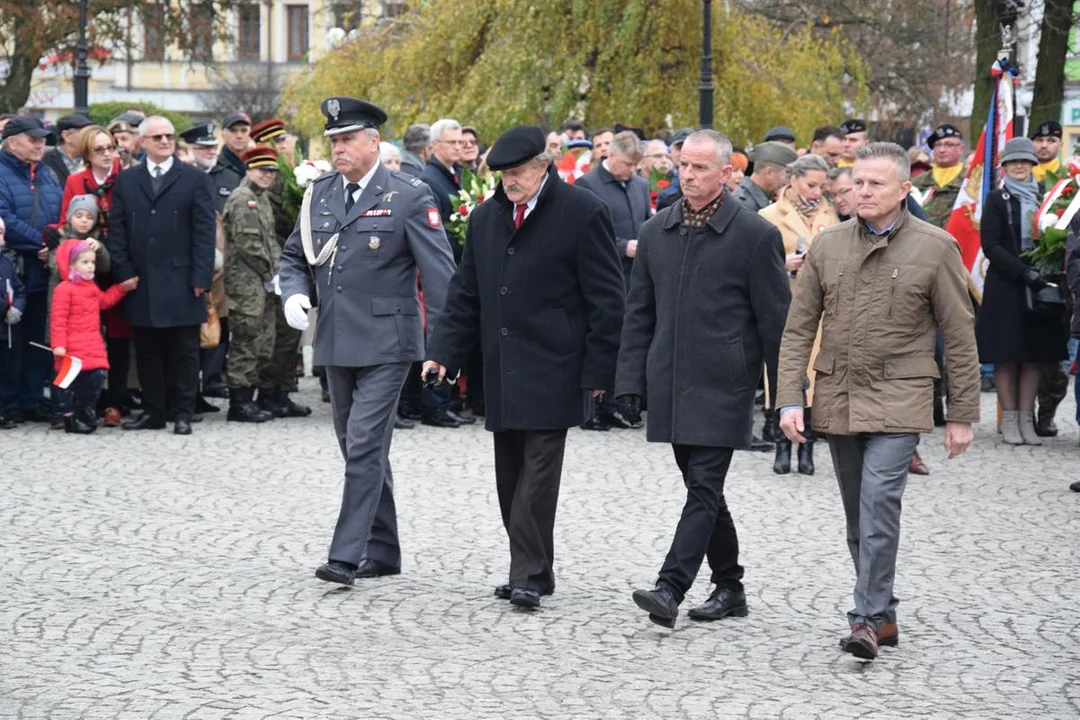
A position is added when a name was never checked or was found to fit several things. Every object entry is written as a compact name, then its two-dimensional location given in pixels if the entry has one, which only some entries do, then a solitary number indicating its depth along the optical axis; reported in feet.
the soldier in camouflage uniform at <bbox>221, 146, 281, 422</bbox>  44.68
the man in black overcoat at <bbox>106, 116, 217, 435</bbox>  42.98
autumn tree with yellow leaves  87.97
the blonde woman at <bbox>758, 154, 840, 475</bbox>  37.73
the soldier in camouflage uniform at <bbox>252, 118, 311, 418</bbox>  45.98
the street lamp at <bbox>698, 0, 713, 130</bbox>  78.64
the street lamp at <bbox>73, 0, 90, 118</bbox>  87.25
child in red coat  42.27
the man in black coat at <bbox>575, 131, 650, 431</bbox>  44.42
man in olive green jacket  22.21
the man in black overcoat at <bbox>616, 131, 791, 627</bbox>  23.94
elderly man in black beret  25.46
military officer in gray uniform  26.45
